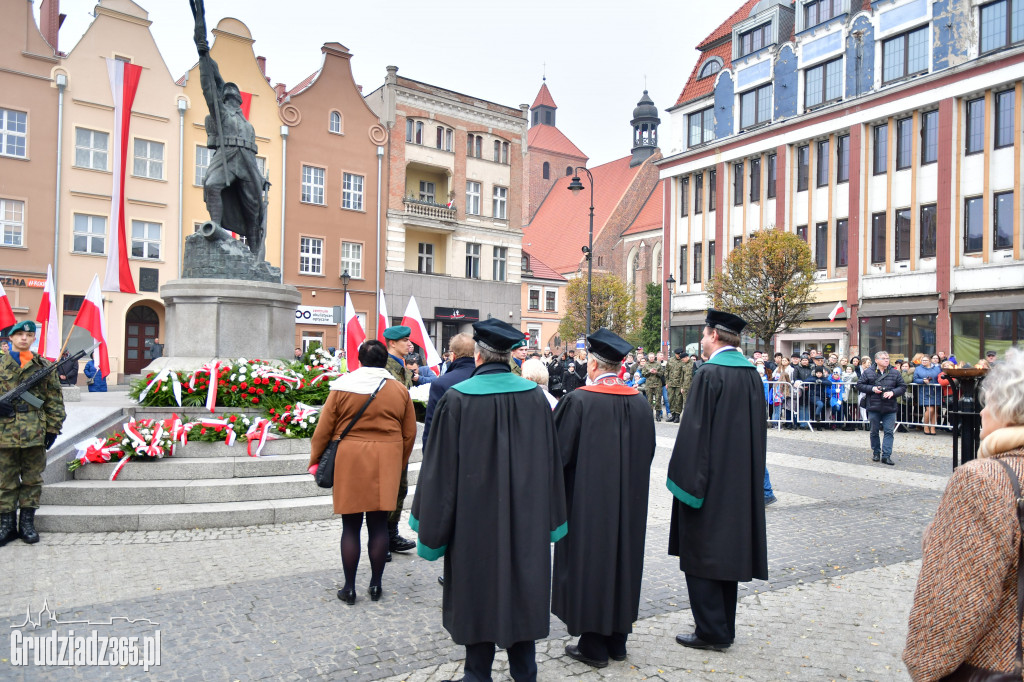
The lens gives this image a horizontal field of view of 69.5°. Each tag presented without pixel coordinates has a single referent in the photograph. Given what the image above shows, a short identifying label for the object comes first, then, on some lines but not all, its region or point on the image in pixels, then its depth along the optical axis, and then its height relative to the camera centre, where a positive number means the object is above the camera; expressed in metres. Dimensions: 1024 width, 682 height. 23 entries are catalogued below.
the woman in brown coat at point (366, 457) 5.12 -0.76
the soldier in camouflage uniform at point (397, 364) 6.52 -0.14
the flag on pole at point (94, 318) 10.02 +0.34
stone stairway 6.82 -1.49
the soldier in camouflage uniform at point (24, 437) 6.32 -0.82
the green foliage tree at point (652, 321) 49.78 +2.40
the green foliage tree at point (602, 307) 45.75 +2.92
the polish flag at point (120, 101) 21.75 +8.58
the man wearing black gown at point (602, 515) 4.18 -0.93
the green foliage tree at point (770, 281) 26.20 +2.73
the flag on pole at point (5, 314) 9.95 +0.37
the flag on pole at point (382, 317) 11.84 +0.51
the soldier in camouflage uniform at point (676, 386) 19.45 -0.82
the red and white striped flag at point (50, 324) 10.29 +0.26
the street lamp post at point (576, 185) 27.23 +6.29
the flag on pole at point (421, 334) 11.30 +0.25
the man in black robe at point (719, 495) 4.48 -0.86
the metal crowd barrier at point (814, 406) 17.77 -1.17
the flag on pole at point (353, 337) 11.08 +0.18
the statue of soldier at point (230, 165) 9.85 +2.46
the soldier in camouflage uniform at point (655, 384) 20.83 -0.83
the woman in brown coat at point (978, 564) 2.04 -0.57
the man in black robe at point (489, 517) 3.68 -0.84
